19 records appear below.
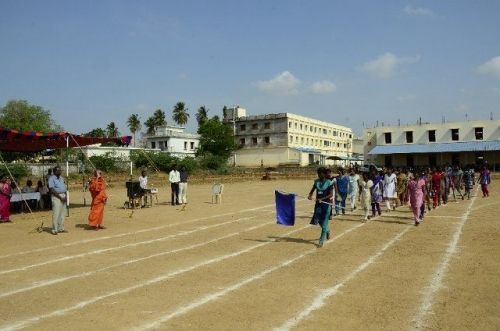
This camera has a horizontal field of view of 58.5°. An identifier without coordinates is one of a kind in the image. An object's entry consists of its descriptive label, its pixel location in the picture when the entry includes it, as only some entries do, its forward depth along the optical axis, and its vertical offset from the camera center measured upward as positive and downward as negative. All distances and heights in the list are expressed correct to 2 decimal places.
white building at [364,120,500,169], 50.69 +2.97
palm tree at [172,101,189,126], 87.75 +11.86
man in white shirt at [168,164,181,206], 19.28 -0.28
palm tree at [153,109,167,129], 89.14 +11.20
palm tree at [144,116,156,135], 89.38 +10.28
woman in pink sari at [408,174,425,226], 12.90 -0.80
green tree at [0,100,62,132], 51.38 +7.36
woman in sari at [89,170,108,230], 12.63 -0.66
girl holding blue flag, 9.91 -0.69
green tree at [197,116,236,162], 65.69 +5.08
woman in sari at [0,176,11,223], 14.66 -0.73
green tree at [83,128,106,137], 87.64 +8.82
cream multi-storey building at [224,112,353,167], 68.75 +5.13
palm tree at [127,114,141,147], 89.06 +10.51
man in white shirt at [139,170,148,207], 18.26 -0.28
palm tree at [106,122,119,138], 90.23 +9.58
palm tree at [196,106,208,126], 88.88 +11.95
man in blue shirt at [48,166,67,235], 11.88 -0.58
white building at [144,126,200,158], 71.75 +5.66
